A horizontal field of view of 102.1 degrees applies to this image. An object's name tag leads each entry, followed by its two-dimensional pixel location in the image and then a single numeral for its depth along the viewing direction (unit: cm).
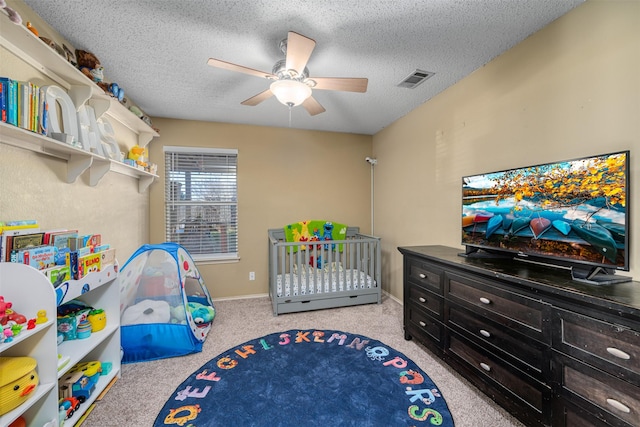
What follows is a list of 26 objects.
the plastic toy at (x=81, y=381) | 150
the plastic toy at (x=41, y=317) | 123
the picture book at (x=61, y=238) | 150
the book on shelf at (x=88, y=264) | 154
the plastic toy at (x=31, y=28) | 132
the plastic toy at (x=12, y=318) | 114
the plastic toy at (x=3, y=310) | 112
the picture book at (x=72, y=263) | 150
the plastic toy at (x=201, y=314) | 256
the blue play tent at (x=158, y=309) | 212
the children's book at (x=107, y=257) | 175
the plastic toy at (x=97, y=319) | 175
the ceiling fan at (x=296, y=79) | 149
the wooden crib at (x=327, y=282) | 296
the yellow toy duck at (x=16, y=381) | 108
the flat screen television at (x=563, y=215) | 125
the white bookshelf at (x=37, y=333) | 122
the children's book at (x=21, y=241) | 126
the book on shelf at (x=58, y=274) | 134
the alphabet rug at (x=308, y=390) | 152
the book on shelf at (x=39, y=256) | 129
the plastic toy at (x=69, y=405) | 140
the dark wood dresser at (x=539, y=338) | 102
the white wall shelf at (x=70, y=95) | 129
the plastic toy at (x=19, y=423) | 120
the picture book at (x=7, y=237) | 123
